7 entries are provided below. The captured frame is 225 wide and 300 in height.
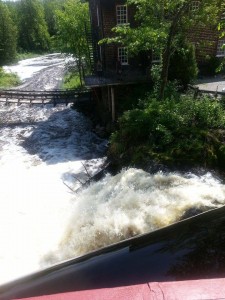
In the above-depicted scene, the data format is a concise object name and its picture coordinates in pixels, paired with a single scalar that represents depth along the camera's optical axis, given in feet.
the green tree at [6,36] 161.38
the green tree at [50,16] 252.83
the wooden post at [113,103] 60.95
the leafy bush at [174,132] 34.37
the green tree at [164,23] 39.83
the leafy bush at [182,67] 56.70
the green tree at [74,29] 88.33
